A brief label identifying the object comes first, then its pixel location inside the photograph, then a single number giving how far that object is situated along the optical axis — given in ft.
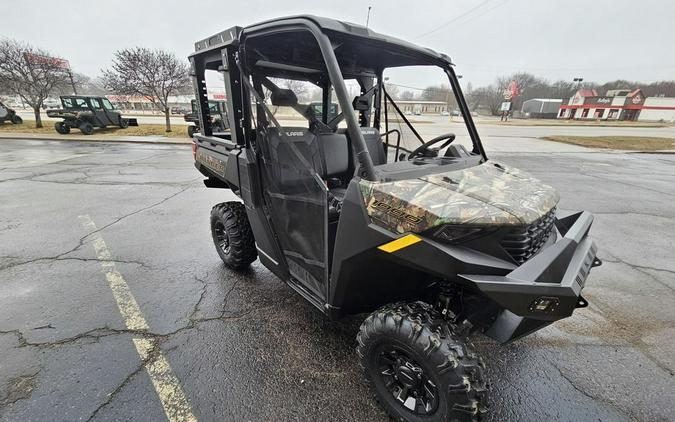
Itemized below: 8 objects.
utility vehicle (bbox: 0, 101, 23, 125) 69.92
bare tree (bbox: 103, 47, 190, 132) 56.80
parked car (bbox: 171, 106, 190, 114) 136.02
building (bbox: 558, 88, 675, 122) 205.09
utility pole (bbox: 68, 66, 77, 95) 69.16
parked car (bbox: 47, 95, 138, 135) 55.26
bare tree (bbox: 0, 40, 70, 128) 57.31
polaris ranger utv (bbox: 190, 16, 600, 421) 4.94
